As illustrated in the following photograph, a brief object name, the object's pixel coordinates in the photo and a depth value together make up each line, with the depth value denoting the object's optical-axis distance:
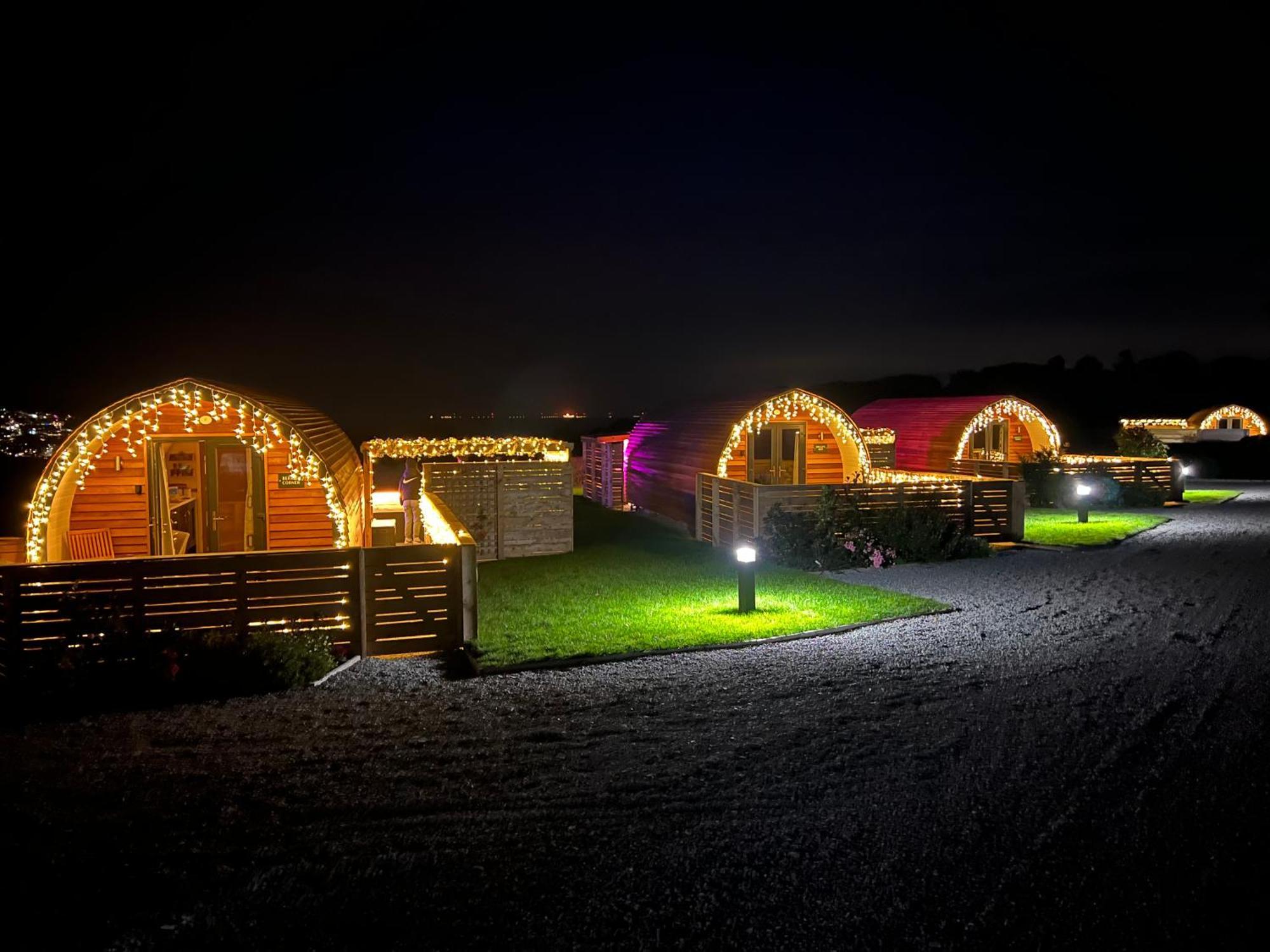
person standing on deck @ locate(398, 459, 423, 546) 12.96
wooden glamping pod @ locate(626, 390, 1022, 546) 14.63
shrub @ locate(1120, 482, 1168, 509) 21.98
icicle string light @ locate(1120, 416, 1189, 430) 46.91
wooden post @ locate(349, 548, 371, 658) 8.00
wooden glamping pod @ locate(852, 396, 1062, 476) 24.98
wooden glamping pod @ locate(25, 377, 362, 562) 9.80
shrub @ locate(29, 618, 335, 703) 6.70
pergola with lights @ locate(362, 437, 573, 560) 14.15
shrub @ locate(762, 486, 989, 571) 13.25
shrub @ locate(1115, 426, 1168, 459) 24.36
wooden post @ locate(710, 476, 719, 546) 16.17
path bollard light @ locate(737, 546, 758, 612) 9.74
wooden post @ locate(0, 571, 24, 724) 6.62
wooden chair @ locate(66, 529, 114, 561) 10.49
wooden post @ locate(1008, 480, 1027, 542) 15.49
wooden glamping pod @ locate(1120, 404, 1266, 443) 45.62
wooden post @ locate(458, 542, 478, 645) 8.29
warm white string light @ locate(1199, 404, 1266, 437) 45.97
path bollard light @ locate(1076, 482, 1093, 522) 18.02
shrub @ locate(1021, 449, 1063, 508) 22.23
